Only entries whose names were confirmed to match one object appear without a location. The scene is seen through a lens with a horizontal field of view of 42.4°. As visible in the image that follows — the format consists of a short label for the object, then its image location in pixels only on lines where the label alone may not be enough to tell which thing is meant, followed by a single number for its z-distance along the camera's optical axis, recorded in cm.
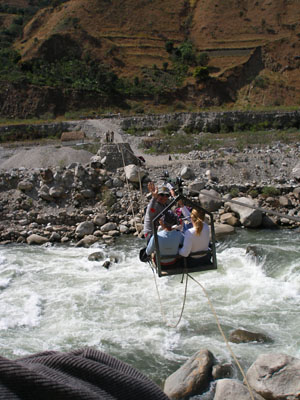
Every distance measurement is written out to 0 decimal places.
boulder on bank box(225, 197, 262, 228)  1420
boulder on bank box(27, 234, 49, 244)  1383
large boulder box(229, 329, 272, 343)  759
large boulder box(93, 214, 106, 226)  1467
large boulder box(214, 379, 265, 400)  549
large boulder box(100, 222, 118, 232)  1431
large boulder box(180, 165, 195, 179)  1723
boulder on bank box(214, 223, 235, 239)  1352
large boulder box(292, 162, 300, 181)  1747
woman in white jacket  569
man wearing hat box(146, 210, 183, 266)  592
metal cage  561
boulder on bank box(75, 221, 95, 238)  1414
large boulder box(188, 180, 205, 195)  1628
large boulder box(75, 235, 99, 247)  1342
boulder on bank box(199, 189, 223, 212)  1534
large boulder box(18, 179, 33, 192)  1605
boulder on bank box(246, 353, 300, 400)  569
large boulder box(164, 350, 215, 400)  612
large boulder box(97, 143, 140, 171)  1745
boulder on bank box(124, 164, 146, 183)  1627
